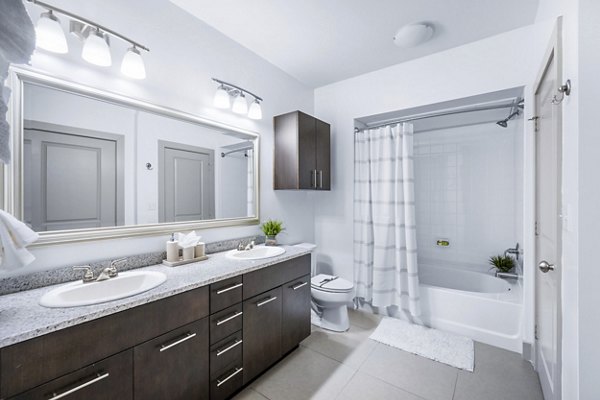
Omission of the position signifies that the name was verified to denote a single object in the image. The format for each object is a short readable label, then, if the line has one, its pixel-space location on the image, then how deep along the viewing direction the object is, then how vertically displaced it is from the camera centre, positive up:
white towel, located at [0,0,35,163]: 0.54 +0.35
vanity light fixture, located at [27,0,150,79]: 1.24 +0.84
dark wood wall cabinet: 2.49 +0.47
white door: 1.30 -0.17
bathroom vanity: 0.90 -0.63
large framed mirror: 1.26 +0.21
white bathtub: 2.14 -1.04
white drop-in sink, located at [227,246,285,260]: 1.98 -0.44
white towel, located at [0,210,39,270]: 0.99 -0.17
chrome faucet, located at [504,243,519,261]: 2.70 -0.57
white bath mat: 2.02 -1.26
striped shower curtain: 2.57 -0.23
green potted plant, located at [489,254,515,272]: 2.74 -0.71
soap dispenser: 1.67 -0.34
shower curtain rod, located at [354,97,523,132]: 2.42 +0.88
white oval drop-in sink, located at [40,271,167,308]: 1.07 -0.44
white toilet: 2.40 -0.99
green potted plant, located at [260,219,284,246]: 2.37 -0.31
